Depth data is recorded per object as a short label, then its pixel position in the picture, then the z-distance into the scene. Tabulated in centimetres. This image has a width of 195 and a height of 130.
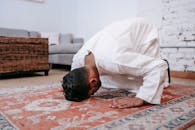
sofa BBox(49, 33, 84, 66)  347
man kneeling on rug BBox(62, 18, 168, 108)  125
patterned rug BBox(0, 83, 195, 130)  98
